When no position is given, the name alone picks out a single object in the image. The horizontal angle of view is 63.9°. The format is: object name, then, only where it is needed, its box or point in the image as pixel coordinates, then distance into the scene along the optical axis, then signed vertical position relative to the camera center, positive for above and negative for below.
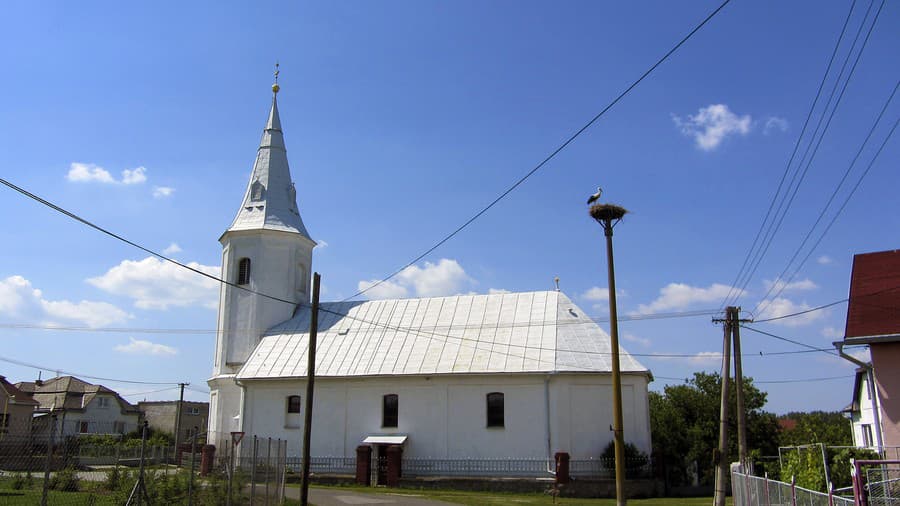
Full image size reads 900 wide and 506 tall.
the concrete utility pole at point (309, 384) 20.92 +1.00
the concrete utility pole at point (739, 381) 27.90 +1.47
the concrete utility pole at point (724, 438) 24.06 -0.66
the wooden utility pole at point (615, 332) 17.80 +2.19
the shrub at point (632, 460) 31.02 -1.73
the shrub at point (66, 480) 19.99 -1.75
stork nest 19.33 +5.43
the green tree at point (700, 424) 45.47 -0.30
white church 33.09 +2.57
